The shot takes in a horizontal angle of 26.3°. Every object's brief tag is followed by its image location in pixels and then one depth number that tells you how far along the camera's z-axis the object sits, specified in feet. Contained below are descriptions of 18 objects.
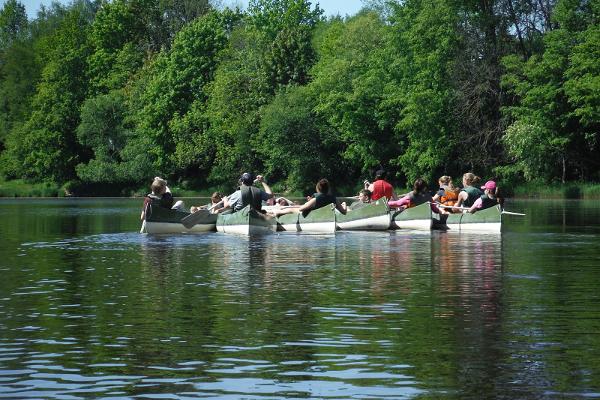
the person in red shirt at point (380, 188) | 118.42
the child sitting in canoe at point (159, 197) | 109.60
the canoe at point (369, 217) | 113.29
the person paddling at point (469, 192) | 112.37
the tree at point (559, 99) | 212.84
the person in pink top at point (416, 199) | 114.32
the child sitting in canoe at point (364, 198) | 119.14
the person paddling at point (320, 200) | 110.83
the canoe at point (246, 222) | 108.47
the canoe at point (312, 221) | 111.04
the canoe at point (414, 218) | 112.06
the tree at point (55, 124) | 327.26
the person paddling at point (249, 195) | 109.09
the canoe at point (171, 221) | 110.42
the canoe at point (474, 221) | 108.84
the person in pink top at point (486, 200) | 110.22
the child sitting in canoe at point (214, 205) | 118.32
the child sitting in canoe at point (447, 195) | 116.88
